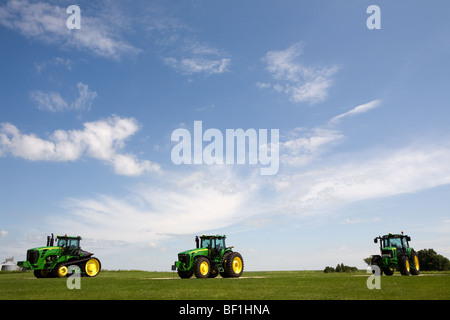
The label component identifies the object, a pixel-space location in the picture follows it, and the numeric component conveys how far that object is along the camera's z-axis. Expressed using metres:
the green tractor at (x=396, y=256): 22.47
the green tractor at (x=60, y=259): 22.44
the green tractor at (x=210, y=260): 20.25
